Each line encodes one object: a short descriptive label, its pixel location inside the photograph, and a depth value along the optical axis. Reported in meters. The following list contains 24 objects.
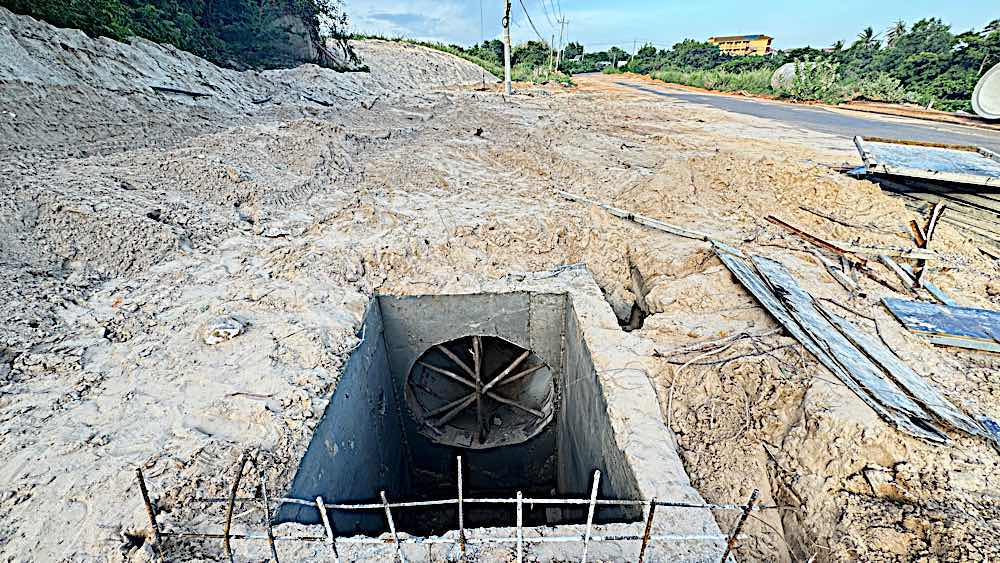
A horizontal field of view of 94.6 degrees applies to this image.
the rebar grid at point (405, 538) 2.20
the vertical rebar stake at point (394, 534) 2.32
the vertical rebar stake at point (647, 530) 2.10
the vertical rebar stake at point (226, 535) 2.29
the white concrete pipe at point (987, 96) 16.20
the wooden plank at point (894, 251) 6.09
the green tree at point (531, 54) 43.72
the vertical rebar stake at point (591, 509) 2.15
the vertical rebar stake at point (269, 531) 2.25
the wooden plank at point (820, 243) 6.20
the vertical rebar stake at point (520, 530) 2.15
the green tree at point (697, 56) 47.97
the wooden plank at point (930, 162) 7.03
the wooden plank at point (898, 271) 5.84
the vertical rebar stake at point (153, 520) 2.29
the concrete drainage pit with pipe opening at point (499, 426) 3.33
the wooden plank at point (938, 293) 5.51
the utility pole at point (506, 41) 19.89
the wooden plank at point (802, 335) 3.23
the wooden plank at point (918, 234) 7.06
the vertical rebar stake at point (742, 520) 2.07
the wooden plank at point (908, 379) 3.36
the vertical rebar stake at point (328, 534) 2.27
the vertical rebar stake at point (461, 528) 2.18
